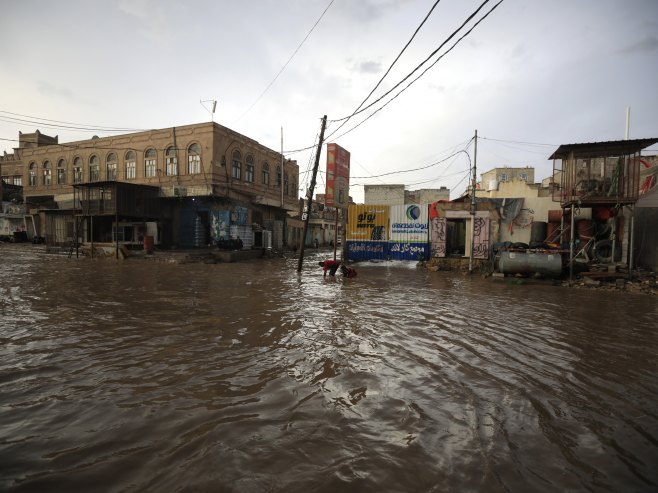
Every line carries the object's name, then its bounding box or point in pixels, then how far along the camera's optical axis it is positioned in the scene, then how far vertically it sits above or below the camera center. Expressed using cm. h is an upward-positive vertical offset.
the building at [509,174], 4841 +828
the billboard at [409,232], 2003 +2
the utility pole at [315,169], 1608 +290
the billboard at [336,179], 1708 +267
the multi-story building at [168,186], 2655 +365
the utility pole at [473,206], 1680 +130
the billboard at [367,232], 2095 +1
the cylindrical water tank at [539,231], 1847 +14
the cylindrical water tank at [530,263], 1395 -121
